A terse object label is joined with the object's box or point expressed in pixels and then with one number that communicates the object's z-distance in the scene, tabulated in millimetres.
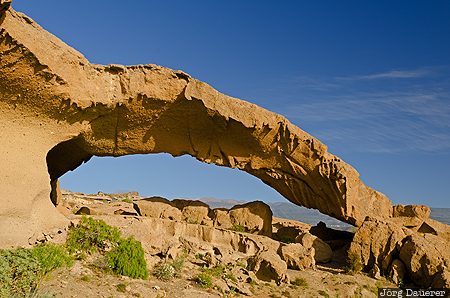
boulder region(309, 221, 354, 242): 24200
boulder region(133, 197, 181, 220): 19516
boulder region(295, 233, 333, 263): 20547
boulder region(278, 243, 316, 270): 18219
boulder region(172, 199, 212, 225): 19812
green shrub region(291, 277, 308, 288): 15998
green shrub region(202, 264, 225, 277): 15059
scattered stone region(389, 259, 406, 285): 17984
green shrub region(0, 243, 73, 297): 11125
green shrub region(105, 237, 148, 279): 13859
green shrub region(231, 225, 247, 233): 19938
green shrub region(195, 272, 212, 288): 14080
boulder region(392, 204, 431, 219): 21969
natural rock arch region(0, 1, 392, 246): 14000
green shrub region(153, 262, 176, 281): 14285
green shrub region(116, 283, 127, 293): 12573
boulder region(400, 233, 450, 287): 17156
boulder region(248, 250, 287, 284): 15836
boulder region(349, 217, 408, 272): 18781
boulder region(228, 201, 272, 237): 20250
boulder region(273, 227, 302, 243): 22808
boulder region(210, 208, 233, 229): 20016
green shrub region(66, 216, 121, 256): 14492
